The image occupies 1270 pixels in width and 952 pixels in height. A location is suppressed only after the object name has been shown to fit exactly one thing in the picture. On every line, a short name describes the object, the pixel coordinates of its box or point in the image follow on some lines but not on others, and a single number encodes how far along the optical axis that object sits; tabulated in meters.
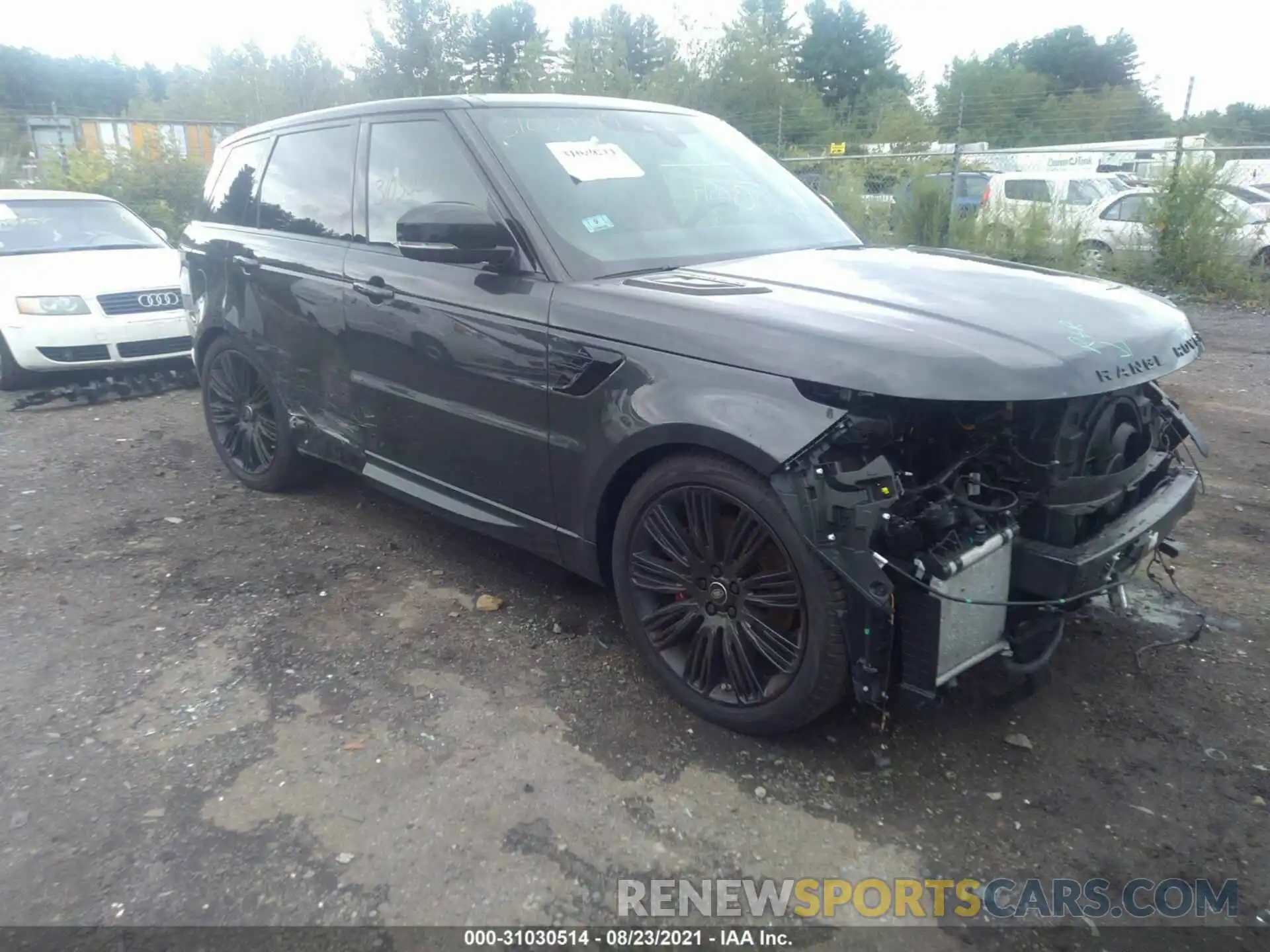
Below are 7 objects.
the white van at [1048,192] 11.33
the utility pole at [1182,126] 10.76
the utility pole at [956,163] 11.36
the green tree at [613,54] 28.89
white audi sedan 7.15
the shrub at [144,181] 15.58
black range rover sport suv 2.42
